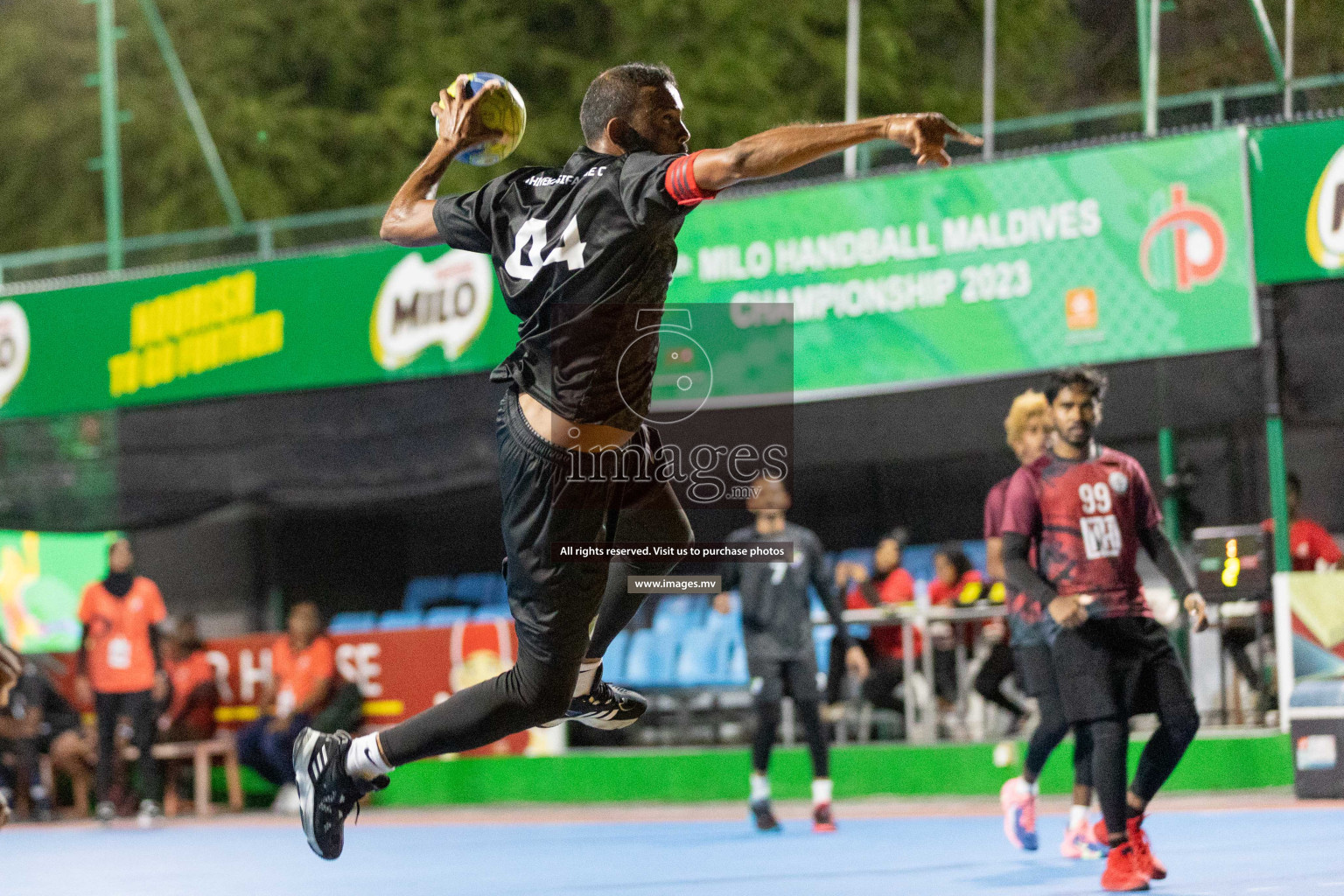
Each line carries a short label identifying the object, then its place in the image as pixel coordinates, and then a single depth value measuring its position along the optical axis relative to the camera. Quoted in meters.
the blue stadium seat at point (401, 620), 15.30
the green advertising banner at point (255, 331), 15.12
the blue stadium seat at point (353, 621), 16.99
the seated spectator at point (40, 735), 15.61
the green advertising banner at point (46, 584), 17.80
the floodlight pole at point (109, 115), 17.75
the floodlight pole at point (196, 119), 17.09
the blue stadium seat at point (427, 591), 17.89
